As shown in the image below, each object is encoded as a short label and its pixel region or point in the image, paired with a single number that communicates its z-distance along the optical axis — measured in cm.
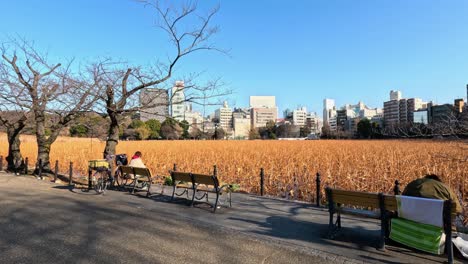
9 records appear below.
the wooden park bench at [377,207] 474
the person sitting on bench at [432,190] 520
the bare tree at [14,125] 1656
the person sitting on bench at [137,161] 1158
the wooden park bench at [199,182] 825
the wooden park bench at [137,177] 1037
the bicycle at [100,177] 1108
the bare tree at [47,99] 1356
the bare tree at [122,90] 1280
